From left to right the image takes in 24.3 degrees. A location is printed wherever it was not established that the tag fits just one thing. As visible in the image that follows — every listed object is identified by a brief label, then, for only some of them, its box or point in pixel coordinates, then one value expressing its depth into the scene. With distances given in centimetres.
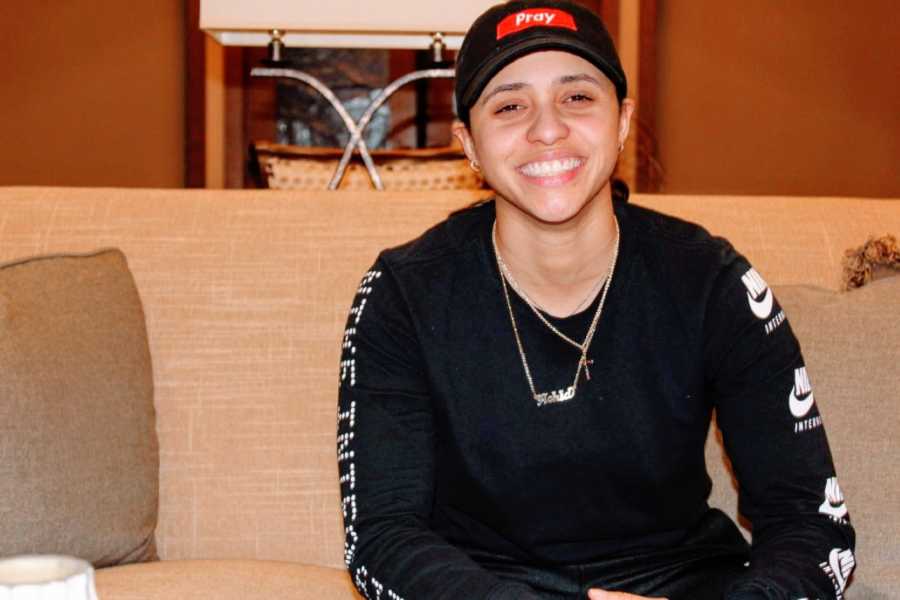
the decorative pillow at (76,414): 197
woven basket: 252
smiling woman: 190
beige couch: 203
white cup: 126
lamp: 261
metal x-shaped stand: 259
